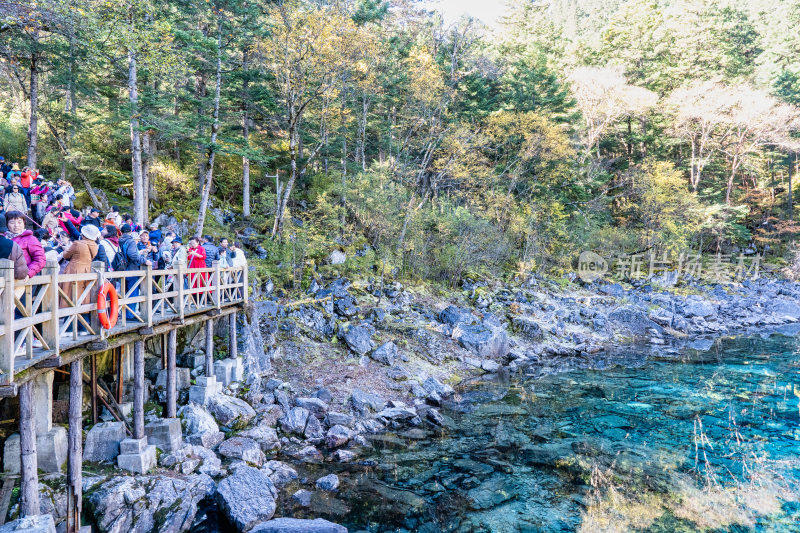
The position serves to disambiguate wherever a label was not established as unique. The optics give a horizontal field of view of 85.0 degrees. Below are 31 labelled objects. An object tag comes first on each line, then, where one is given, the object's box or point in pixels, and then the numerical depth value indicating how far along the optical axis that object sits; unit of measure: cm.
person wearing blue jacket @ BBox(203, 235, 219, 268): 1233
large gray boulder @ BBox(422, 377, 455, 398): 1498
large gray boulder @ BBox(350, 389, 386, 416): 1285
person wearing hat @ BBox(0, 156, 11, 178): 1479
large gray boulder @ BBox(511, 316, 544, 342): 2200
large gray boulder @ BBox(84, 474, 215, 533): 715
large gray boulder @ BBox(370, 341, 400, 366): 1609
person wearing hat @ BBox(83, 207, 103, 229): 932
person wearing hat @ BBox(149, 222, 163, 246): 1101
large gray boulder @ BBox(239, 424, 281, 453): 1046
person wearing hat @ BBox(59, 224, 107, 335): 698
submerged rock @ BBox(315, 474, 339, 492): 891
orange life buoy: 690
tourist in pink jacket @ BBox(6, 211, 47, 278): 591
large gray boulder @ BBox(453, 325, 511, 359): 1919
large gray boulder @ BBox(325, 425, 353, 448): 1091
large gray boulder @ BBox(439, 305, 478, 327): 2050
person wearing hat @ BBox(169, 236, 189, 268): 1135
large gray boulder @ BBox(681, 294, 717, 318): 2916
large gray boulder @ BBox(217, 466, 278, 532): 757
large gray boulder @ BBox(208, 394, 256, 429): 1096
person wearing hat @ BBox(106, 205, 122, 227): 1000
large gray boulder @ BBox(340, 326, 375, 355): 1625
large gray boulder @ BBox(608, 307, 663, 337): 2522
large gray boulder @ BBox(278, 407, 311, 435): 1126
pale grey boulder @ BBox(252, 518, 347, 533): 706
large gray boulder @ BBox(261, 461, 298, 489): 908
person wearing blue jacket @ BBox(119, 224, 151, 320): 874
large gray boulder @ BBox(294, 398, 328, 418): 1223
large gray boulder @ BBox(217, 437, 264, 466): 966
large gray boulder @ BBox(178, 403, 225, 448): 980
